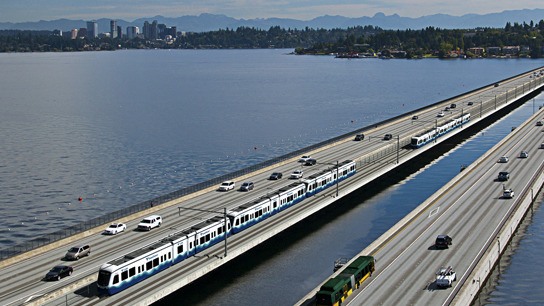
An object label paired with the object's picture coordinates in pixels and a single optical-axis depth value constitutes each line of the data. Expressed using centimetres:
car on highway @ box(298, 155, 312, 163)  9110
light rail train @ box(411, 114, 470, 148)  10645
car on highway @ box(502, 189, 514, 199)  7312
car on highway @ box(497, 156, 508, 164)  9350
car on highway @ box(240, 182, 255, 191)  7574
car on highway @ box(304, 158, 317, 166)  8988
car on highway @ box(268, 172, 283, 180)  8155
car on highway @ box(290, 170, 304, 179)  8119
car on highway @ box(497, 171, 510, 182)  8181
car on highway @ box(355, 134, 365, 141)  11346
